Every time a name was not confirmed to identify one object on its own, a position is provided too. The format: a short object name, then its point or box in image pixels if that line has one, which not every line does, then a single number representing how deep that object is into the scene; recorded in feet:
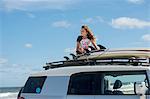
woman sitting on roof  38.59
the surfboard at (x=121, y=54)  31.40
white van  30.25
